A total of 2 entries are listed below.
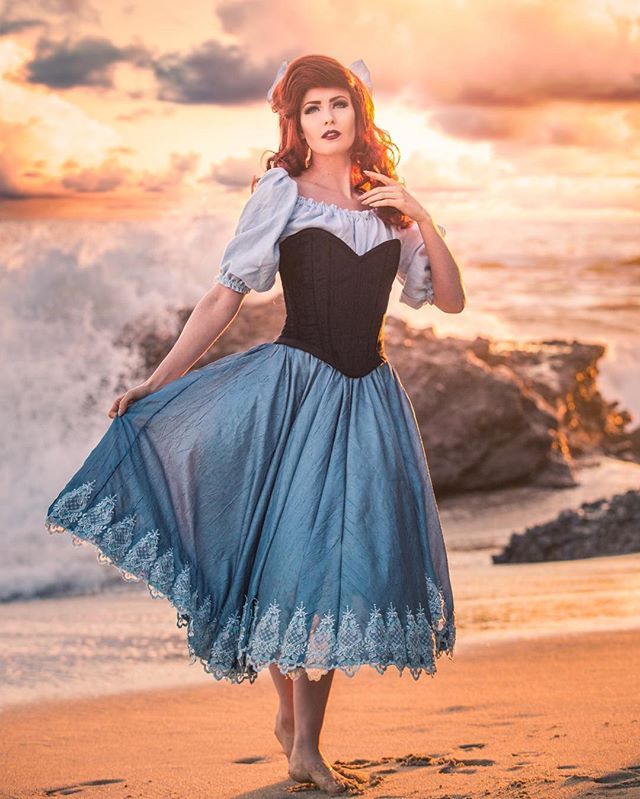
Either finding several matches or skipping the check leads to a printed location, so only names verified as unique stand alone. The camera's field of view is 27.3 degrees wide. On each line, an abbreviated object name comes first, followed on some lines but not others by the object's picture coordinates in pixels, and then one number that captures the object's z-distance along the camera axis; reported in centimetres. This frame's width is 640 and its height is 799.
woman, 298
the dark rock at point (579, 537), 646
